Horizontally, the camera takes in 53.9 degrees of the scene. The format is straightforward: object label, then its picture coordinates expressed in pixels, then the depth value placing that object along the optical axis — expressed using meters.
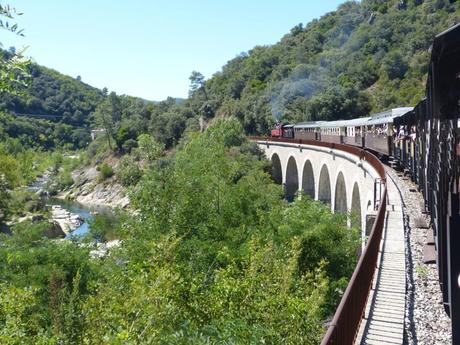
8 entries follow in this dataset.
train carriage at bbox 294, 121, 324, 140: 41.75
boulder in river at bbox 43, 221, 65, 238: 37.84
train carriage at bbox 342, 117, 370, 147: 29.36
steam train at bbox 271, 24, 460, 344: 4.84
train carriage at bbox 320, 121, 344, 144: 35.50
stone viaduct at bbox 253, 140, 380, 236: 17.68
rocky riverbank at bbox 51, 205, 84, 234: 45.25
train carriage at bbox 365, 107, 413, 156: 22.09
